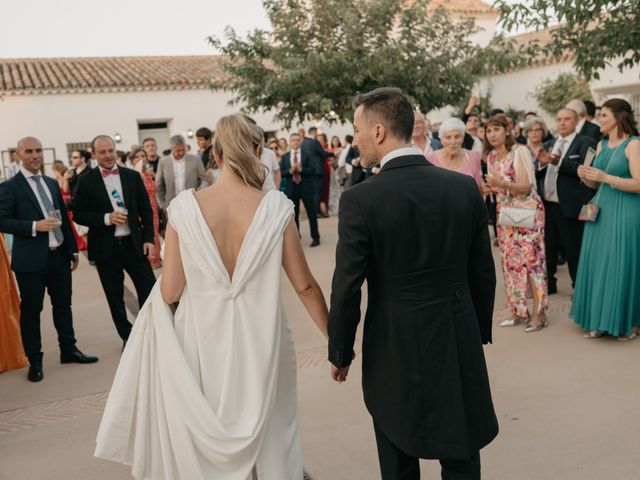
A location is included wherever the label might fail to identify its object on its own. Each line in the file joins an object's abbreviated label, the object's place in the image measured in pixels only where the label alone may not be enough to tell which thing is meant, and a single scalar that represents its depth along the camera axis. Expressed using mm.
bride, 3201
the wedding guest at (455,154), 6359
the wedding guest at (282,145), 18734
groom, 2664
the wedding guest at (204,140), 9562
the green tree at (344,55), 16672
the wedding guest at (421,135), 6984
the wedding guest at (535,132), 7578
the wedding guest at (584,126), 7668
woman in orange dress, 6445
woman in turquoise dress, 5742
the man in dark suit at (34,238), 5898
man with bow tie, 6336
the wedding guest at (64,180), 13180
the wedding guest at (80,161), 12141
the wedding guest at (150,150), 12664
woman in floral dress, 6281
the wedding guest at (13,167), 15141
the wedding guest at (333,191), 18214
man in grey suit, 9734
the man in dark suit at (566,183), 6930
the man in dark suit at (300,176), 12859
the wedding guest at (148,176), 11766
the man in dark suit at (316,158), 12992
